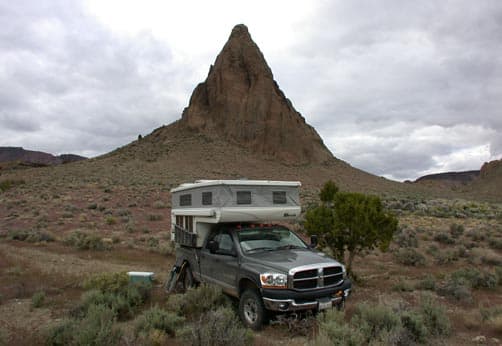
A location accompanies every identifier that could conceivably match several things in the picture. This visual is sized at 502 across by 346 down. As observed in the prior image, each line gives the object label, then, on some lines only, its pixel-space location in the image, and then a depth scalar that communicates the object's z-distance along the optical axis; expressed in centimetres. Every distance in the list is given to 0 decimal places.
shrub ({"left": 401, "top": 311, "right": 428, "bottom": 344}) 545
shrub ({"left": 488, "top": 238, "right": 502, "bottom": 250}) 1520
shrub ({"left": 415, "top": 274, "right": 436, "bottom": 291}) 929
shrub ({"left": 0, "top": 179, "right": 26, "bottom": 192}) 4212
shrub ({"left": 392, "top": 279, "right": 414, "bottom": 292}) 916
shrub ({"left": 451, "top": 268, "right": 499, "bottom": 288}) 955
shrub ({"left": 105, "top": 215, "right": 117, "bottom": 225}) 2098
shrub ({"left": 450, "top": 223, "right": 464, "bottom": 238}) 1771
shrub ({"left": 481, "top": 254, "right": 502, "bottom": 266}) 1273
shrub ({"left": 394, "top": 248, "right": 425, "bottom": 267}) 1273
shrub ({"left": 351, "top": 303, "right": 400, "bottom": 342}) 528
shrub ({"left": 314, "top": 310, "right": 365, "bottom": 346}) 454
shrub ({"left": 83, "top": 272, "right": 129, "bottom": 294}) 793
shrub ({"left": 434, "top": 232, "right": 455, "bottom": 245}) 1619
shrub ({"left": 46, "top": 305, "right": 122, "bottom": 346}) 456
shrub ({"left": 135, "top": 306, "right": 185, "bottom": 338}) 561
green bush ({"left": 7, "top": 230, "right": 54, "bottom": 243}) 1658
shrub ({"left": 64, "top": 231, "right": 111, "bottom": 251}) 1497
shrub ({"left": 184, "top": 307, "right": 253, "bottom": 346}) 438
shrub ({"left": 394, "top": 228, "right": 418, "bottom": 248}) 1551
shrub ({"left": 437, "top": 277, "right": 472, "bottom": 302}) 830
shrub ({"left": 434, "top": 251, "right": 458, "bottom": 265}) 1310
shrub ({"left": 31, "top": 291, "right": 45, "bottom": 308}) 746
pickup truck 593
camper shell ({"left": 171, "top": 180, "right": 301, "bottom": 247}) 746
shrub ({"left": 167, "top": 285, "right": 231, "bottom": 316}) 685
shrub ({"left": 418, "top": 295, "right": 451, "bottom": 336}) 589
